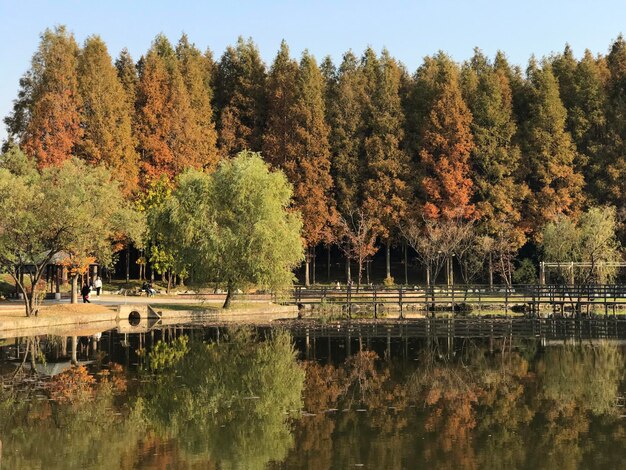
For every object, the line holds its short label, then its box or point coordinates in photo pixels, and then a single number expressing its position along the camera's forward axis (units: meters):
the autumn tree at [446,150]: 65.94
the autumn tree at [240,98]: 71.50
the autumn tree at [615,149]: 67.19
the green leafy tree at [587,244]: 55.94
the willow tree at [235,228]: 46.66
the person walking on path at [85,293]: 47.50
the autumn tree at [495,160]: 65.81
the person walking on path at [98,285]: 55.59
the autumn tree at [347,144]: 67.69
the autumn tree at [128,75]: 68.44
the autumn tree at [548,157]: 67.06
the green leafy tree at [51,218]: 37.19
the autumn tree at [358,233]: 64.69
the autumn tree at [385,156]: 66.56
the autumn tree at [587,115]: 68.81
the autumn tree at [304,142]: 66.12
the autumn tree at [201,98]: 68.38
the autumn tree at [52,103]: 60.03
